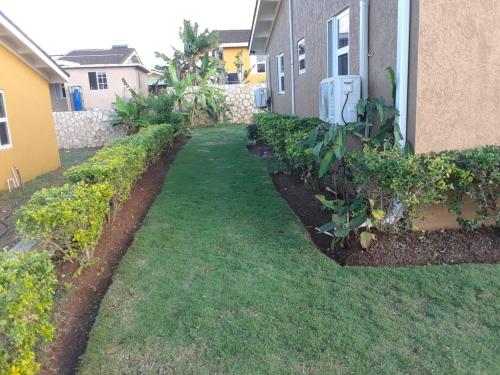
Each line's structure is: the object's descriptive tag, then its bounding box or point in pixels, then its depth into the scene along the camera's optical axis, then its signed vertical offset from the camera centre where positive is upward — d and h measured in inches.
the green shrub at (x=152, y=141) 366.0 -39.0
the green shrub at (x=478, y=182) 188.7 -44.6
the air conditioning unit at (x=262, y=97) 709.3 -10.1
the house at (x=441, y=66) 194.9 +5.8
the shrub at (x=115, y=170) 234.7 -38.3
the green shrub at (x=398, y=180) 186.5 -41.0
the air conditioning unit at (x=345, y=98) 248.1 -6.8
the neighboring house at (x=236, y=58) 1306.6 +103.2
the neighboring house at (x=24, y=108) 431.2 -2.9
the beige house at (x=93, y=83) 1242.6 +48.0
